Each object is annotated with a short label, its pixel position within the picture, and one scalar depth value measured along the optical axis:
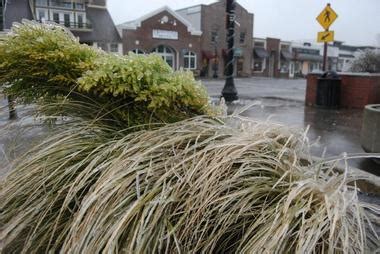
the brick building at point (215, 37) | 41.41
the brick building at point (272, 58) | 46.97
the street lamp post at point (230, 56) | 10.49
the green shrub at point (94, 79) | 2.22
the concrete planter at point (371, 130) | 4.02
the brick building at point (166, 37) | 36.56
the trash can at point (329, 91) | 9.78
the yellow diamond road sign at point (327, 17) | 9.93
